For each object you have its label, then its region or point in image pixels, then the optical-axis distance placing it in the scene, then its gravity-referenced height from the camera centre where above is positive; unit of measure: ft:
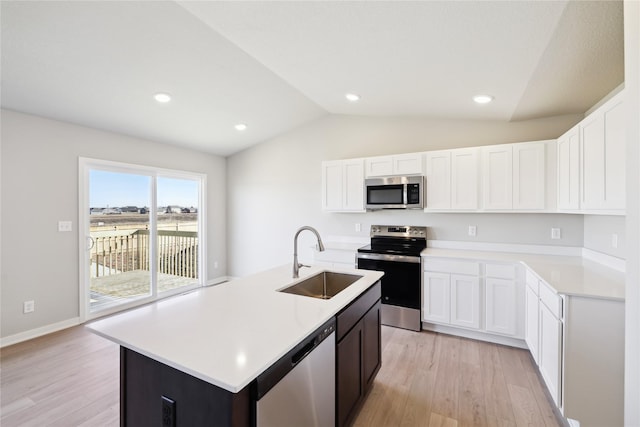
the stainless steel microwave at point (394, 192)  11.48 +0.81
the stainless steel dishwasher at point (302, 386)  3.51 -2.43
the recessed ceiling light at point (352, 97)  10.93 +4.45
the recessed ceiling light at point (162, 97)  10.27 +4.17
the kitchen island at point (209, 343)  3.22 -1.69
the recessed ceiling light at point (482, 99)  9.10 +3.63
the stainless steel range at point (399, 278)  10.85 -2.54
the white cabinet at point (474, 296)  9.35 -2.91
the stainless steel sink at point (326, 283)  7.27 -1.87
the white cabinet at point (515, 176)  9.55 +1.20
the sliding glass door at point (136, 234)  12.02 -1.03
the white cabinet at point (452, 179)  10.64 +1.22
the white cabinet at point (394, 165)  11.64 +1.96
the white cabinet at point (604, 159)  5.59 +1.14
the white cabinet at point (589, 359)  5.56 -2.97
